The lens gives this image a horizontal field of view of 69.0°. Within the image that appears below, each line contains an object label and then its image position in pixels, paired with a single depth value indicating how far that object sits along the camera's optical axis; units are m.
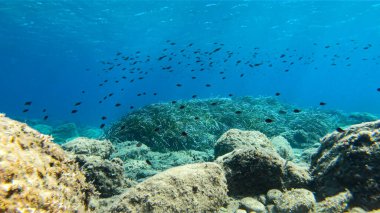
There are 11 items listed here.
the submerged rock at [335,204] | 4.17
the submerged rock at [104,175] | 6.18
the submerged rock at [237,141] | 7.87
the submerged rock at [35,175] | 2.45
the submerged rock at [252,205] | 4.55
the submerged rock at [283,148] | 9.42
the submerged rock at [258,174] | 5.35
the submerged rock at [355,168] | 4.63
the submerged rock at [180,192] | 3.73
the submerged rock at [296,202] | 4.17
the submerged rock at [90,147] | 9.04
